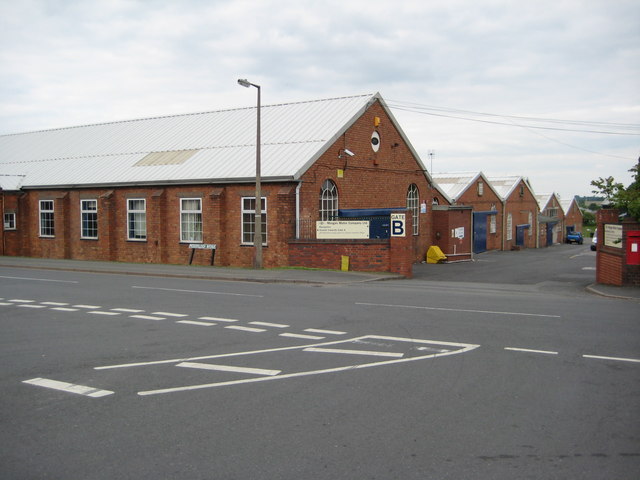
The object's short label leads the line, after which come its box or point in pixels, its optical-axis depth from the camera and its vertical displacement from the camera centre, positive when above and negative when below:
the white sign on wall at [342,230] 24.08 -0.10
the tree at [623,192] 20.17 +1.10
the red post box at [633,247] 19.30 -0.69
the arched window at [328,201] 27.42 +1.20
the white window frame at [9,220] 35.56 +0.58
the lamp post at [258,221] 23.60 +0.28
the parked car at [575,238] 74.88 -1.51
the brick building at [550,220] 66.06 +0.62
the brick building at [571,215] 81.38 +1.39
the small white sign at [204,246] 27.26 -0.77
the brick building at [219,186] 25.97 +2.02
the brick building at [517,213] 54.50 +1.26
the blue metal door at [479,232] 45.70 -0.42
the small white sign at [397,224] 22.89 +0.11
